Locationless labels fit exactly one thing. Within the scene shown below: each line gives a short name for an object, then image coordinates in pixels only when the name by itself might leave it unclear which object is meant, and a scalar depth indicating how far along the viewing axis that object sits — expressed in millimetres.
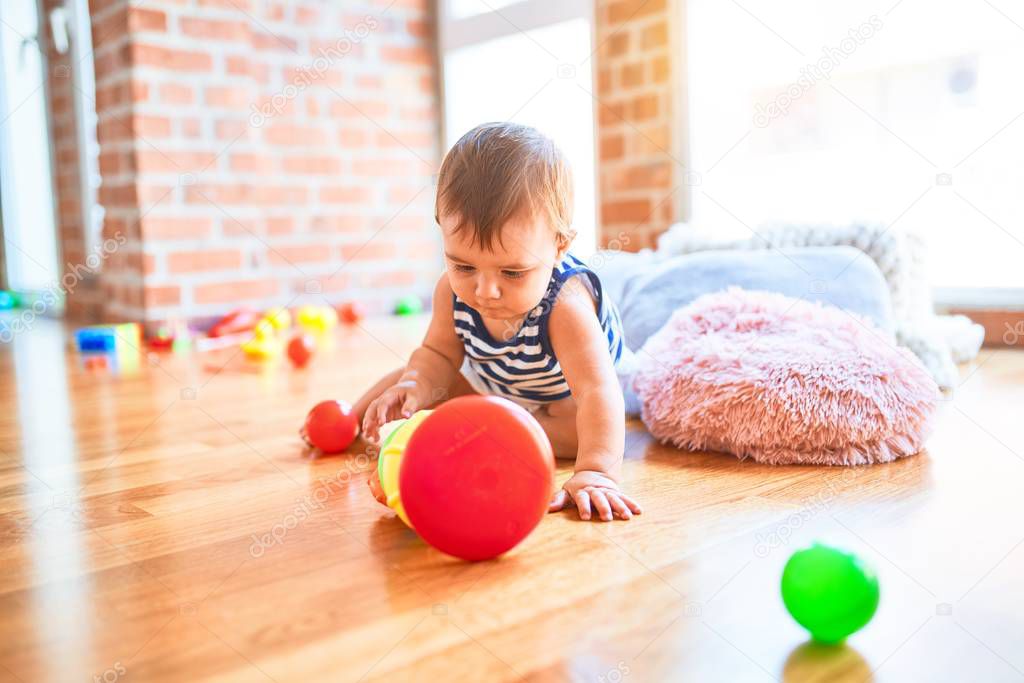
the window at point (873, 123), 2004
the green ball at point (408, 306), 3203
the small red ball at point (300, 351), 2137
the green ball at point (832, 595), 660
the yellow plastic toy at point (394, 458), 926
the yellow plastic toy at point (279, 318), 2637
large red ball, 793
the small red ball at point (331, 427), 1296
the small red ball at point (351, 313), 3006
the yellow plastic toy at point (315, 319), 2795
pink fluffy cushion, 1177
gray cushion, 1597
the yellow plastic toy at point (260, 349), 2299
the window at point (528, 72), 2813
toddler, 1004
